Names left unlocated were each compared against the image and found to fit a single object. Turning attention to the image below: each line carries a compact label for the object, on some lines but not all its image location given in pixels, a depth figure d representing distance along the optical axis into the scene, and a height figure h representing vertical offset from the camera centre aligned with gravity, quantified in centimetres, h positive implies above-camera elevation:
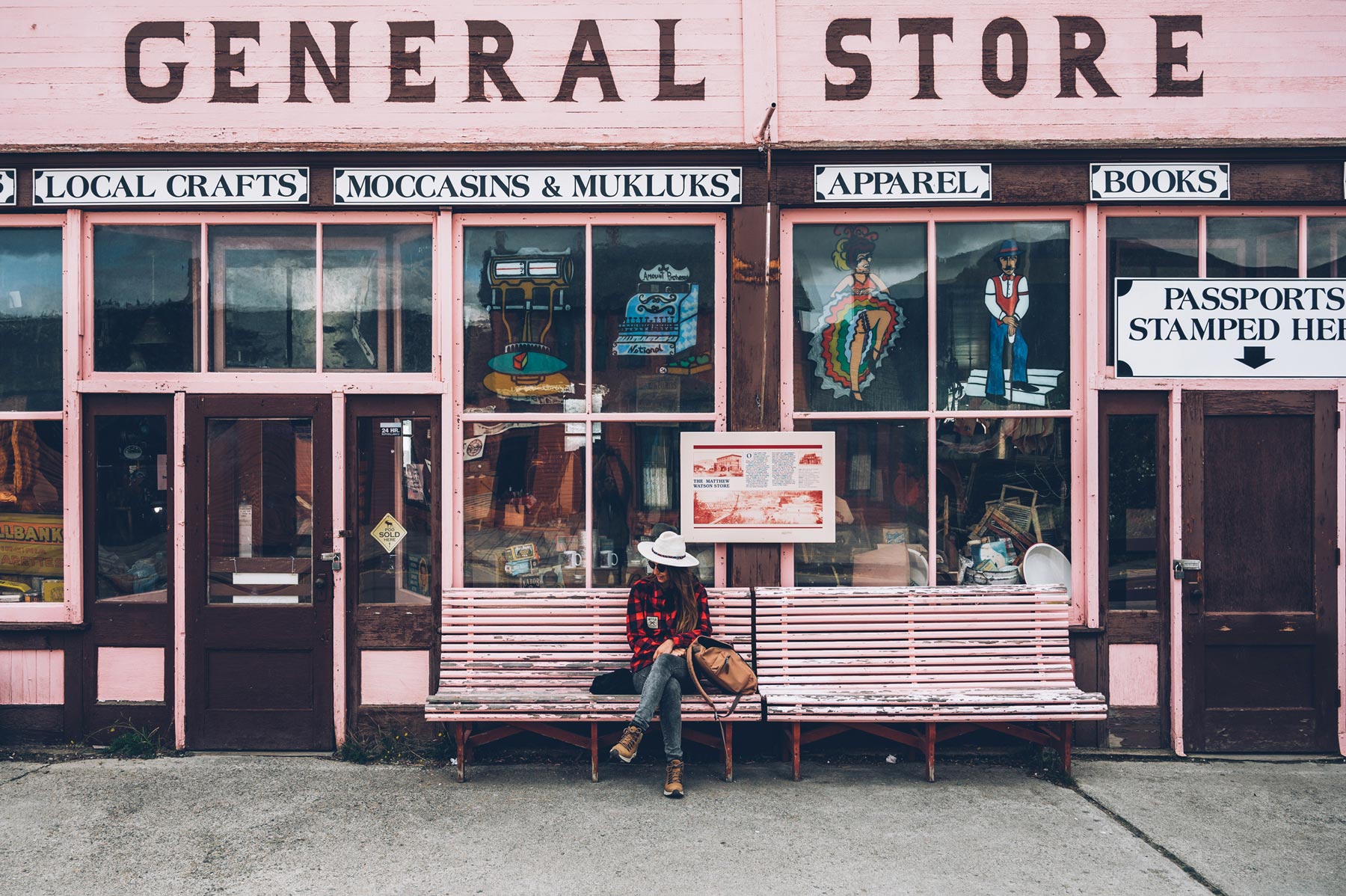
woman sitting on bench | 555 -114
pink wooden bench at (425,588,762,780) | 575 -137
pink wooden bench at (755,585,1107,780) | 591 -134
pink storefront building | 633 +84
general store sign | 636 +259
